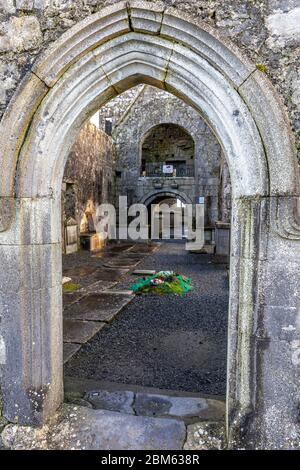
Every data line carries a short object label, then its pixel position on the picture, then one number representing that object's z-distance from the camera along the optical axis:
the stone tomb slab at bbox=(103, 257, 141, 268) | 8.79
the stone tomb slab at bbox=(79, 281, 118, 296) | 6.15
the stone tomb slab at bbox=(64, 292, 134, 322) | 4.67
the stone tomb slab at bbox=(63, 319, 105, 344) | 3.92
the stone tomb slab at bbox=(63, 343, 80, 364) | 3.46
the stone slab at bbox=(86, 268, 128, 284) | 7.16
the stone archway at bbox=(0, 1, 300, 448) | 1.73
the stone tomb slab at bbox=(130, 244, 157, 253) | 11.91
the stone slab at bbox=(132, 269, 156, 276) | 7.61
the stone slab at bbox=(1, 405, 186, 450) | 1.91
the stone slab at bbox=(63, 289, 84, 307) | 5.35
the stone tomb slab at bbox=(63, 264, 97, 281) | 7.50
